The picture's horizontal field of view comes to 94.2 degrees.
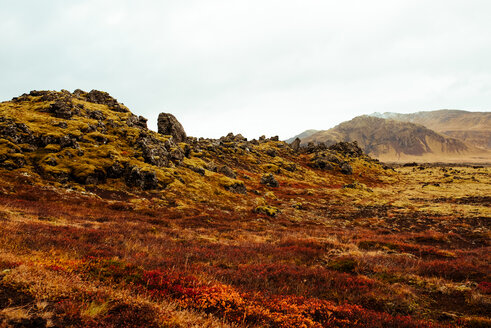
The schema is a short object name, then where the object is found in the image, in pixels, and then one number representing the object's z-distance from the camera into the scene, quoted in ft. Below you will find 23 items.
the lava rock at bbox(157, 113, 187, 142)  220.43
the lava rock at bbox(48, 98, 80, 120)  140.15
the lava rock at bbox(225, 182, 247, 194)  148.00
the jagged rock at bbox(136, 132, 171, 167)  132.77
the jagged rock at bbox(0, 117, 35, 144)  99.86
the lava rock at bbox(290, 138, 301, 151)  493.52
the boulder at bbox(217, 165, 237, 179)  181.78
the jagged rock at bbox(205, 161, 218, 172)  176.41
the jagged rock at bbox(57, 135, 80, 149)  110.22
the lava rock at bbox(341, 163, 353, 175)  348.38
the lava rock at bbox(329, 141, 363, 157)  467.93
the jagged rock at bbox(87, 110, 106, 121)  156.31
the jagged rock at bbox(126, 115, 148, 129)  181.97
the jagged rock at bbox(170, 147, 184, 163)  156.15
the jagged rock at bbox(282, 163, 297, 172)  304.91
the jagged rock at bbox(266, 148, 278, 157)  357.73
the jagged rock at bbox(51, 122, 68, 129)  122.21
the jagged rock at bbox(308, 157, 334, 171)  354.54
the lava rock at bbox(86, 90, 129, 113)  199.11
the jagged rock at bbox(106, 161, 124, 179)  107.34
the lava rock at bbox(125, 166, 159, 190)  108.99
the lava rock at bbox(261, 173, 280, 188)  205.05
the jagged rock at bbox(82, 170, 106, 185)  96.48
